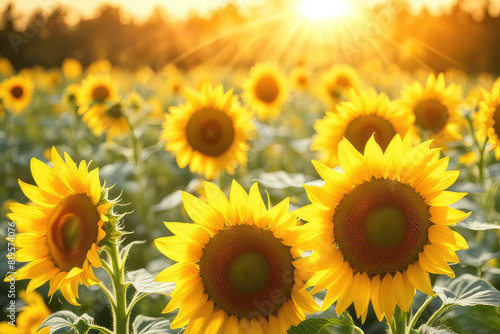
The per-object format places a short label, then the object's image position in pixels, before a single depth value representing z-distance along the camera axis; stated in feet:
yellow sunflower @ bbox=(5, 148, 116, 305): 4.79
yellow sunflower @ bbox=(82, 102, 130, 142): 12.49
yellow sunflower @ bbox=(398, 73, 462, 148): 9.18
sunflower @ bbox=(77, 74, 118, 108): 16.08
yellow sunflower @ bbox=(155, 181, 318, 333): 4.82
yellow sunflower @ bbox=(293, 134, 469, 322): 4.58
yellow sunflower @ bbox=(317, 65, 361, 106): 19.40
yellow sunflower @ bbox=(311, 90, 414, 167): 8.63
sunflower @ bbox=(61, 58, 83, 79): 36.40
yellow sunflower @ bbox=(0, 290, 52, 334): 6.89
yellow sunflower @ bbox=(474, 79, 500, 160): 7.26
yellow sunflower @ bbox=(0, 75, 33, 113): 20.18
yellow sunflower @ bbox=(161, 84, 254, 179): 10.86
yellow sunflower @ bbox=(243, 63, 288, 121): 17.79
